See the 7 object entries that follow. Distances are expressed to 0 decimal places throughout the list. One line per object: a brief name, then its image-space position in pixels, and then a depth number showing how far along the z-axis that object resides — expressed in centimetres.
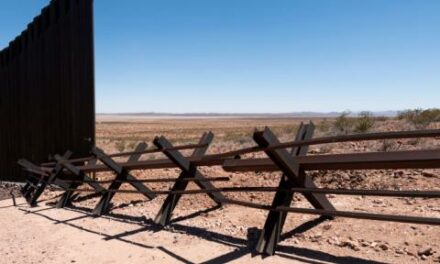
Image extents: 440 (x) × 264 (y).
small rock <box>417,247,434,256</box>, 458
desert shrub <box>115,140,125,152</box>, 2646
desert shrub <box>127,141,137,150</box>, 2952
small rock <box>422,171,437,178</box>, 746
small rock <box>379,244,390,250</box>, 481
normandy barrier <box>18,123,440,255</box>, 427
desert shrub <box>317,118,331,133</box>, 2010
